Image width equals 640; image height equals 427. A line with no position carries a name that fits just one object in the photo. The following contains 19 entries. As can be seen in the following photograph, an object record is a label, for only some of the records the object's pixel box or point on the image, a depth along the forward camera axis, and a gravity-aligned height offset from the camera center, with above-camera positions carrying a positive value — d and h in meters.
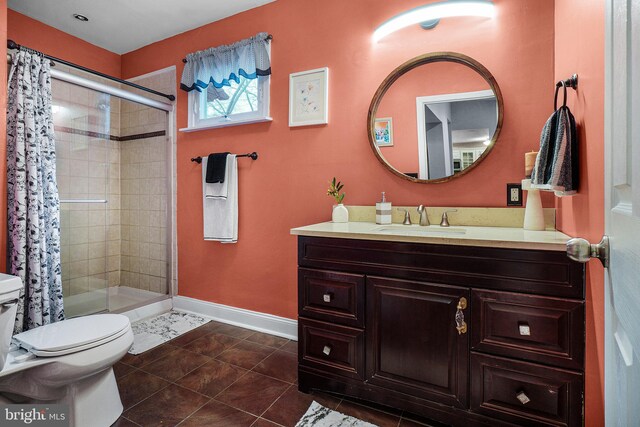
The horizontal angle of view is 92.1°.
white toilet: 1.28 -0.66
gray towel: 1.16 +0.22
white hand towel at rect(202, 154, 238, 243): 2.50 -0.01
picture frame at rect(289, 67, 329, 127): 2.18 +0.82
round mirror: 1.76 +0.56
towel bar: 2.46 +0.45
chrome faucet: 1.86 -0.03
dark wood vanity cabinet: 1.17 -0.52
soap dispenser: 1.89 -0.02
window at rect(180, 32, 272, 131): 2.39 +1.06
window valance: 2.37 +1.20
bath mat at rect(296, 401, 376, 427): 1.45 -1.01
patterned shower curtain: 1.80 +0.16
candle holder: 1.54 +0.00
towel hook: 1.23 +0.51
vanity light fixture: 1.74 +1.15
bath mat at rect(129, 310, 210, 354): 2.25 -0.96
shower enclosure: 2.54 +0.12
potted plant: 2.00 +0.03
